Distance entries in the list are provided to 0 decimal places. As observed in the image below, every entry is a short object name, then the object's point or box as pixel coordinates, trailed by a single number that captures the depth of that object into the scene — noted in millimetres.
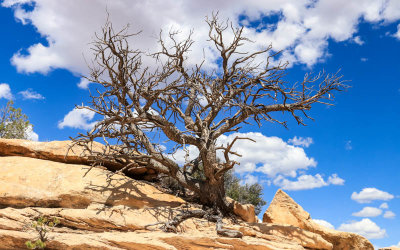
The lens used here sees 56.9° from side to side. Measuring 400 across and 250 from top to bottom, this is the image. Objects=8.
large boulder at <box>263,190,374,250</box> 12664
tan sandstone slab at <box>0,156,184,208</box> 11367
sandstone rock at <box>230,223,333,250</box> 11398
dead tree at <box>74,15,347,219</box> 12516
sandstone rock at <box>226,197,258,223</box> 13562
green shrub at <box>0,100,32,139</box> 25734
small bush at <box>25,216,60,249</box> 7983
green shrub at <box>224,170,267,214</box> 21703
